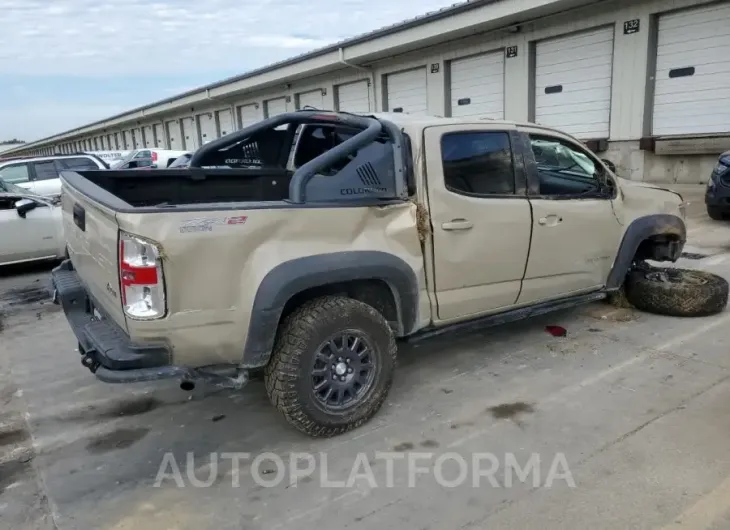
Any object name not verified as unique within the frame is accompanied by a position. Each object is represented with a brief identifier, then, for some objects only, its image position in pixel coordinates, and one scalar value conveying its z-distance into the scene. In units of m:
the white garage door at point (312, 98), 24.86
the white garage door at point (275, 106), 27.67
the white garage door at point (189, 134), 38.28
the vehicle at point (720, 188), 9.01
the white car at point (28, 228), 8.07
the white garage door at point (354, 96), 22.50
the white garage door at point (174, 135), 40.84
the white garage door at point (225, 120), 32.91
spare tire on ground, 5.11
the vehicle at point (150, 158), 21.19
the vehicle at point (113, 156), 25.12
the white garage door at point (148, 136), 47.25
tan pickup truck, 2.88
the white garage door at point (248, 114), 29.97
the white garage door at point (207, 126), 35.18
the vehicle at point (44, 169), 13.23
